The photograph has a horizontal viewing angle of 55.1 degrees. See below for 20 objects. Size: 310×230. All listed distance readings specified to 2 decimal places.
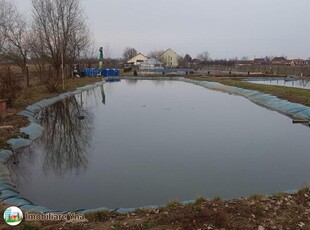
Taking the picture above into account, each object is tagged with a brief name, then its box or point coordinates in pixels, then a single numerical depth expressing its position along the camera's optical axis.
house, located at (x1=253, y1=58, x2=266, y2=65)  94.74
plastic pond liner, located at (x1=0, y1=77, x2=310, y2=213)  4.31
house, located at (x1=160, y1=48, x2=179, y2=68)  78.88
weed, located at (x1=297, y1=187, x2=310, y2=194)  4.52
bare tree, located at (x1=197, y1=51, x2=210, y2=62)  98.81
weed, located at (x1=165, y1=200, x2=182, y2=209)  3.98
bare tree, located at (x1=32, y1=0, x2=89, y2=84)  25.77
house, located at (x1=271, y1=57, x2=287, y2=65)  97.53
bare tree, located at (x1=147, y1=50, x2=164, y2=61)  82.75
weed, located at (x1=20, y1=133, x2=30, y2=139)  7.92
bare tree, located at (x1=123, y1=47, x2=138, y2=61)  94.12
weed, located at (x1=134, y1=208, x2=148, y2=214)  3.92
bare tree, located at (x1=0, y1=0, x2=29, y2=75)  23.72
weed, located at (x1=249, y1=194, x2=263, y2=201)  4.25
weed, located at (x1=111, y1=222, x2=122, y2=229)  3.47
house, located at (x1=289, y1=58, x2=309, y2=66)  89.25
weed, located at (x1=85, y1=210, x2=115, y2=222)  3.72
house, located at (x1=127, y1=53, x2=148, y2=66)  79.22
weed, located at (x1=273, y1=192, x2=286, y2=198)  4.36
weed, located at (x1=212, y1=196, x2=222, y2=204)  4.12
